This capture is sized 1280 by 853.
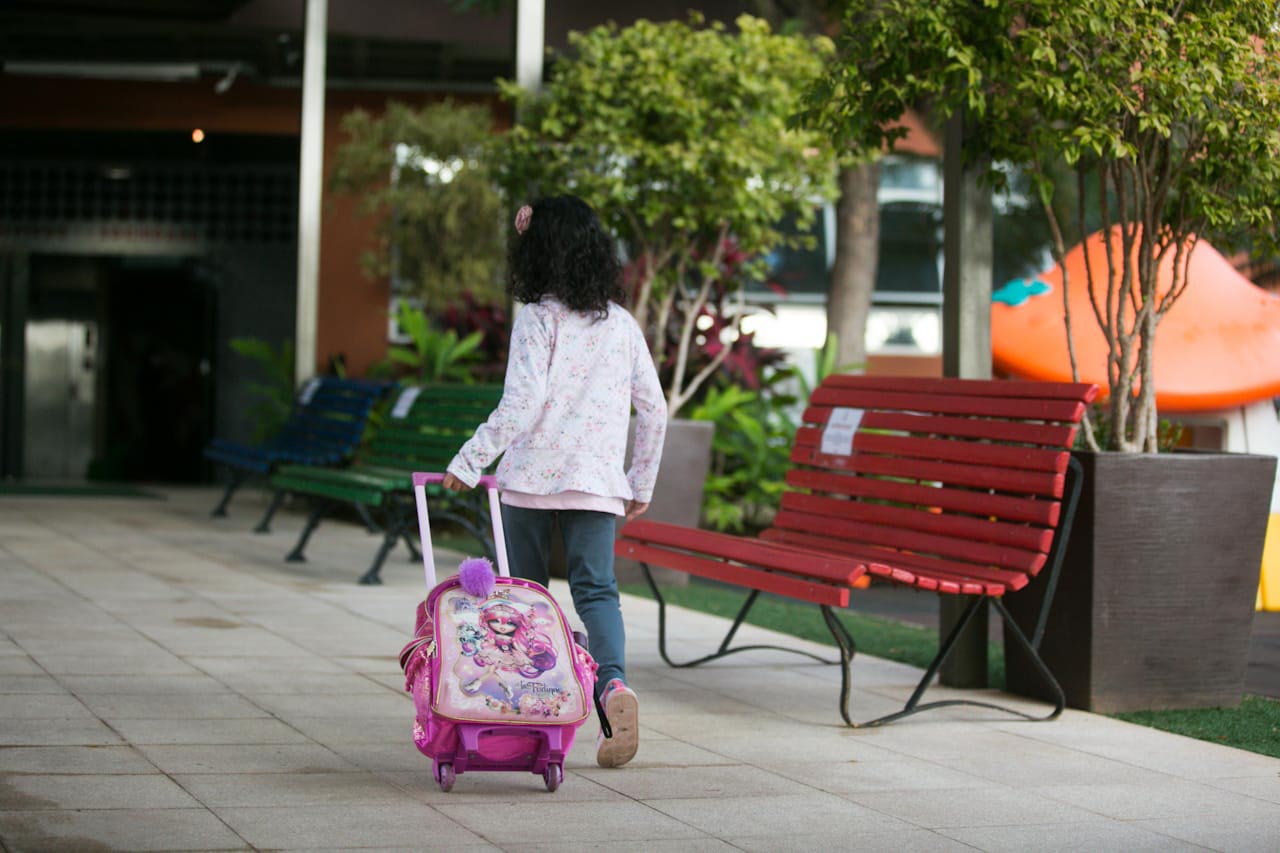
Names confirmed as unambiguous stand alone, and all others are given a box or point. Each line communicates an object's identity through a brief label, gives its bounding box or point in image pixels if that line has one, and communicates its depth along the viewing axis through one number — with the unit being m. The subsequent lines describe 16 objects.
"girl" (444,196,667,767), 9.50
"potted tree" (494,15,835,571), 18.87
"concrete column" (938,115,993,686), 12.52
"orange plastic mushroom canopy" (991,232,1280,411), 18.34
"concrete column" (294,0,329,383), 26.86
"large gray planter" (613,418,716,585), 18.72
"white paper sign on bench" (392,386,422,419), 19.89
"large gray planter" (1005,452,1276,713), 11.25
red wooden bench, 10.75
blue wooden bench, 21.16
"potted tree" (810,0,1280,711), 11.11
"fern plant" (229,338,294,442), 28.80
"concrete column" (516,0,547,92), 20.23
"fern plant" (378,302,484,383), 25.14
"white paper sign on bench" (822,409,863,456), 12.77
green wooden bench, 17.16
